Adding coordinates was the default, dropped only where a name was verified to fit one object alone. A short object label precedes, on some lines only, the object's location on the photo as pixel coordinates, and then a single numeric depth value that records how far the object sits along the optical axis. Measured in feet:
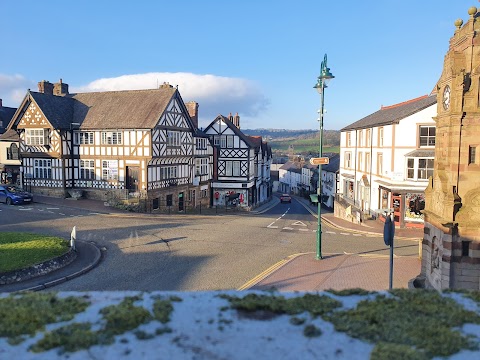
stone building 39.14
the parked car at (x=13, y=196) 100.89
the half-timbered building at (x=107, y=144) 107.96
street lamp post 56.80
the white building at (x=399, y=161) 94.07
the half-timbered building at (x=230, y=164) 153.38
